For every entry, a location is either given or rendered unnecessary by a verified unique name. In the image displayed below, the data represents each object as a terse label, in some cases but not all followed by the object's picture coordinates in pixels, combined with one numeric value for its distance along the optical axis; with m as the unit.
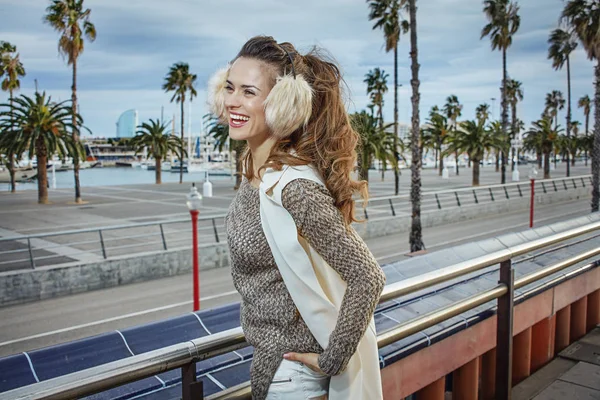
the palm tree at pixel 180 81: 51.47
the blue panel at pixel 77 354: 2.68
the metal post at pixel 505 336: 3.18
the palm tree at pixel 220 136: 37.16
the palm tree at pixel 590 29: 22.84
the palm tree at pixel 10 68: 45.34
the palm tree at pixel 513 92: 76.62
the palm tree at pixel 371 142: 28.05
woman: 1.55
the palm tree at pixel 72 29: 30.55
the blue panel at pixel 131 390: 2.10
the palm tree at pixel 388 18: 33.78
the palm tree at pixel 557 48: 46.25
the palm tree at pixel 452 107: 88.50
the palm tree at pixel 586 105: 107.54
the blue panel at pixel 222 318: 3.04
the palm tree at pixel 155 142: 50.12
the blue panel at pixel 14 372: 2.54
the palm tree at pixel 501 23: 42.50
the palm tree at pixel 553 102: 99.85
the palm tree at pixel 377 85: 61.72
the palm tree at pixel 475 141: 41.41
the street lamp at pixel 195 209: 10.54
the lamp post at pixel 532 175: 22.68
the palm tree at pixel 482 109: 91.62
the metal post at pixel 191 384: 1.72
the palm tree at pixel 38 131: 30.06
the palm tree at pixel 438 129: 59.91
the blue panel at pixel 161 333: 2.86
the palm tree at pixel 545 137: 54.09
